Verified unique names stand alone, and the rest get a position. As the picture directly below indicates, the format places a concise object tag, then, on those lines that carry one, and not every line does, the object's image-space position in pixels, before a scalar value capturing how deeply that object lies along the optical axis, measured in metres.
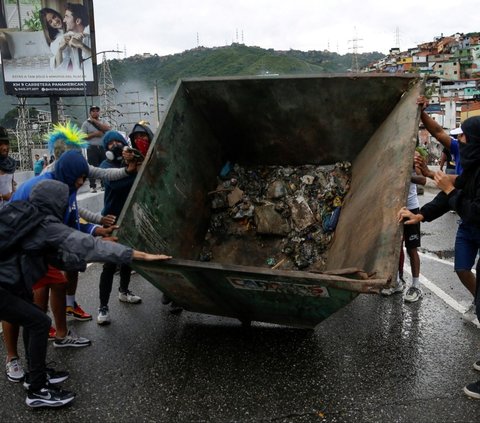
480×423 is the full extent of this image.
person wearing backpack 2.35
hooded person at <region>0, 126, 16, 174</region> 3.64
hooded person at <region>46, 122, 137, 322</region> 3.54
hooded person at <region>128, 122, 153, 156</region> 4.20
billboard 29.70
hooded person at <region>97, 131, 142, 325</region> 3.70
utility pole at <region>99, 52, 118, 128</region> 69.39
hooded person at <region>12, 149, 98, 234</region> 2.83
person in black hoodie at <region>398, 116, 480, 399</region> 2.57
